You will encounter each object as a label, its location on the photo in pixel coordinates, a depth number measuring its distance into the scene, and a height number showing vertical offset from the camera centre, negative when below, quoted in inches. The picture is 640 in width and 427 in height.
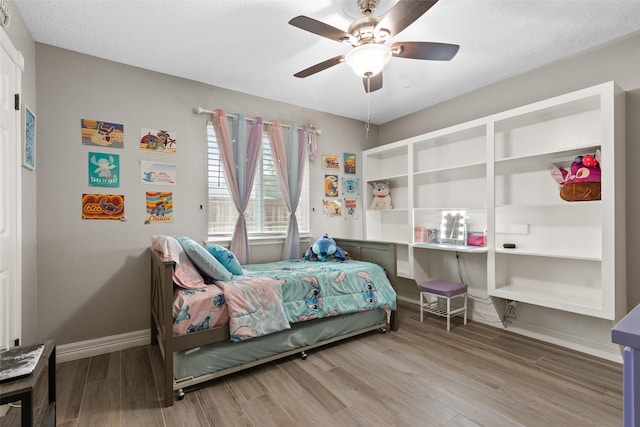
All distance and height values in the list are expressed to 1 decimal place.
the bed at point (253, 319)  74.3 -31.0
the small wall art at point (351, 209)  160.2 +1.6
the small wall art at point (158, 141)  107.8 +26.3
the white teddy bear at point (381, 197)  162.6 +8.0
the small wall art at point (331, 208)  152.8 +2.1
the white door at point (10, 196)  67.0 +4.3
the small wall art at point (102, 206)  98.4 +2.4
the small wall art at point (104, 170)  99.4 +14.5
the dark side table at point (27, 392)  37.0 -22.0
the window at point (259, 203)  122.0 +4.3
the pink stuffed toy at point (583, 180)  91.7 +9.5
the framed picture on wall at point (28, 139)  78.4 +20.4
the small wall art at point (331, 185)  153.1 +13.7
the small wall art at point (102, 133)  98.8 +26.6
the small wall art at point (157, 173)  107.2 +14.5
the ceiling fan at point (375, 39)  64.7 +40.5
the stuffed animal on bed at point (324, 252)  130.0 -17.1
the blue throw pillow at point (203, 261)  84.9 -13.6
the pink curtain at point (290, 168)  134.2 +20.1
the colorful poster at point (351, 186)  160.1 +13.7
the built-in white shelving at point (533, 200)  87.4 +4.4
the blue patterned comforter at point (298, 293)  82.0 -25.3
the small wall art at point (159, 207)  108.0 +2.2
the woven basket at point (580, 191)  92.3 +6.1
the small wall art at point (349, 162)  160.7 +26.4
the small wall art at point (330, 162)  152.6 +25.7
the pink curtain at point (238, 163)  120.6 +20.2
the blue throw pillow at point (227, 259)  95.7 -14.6
